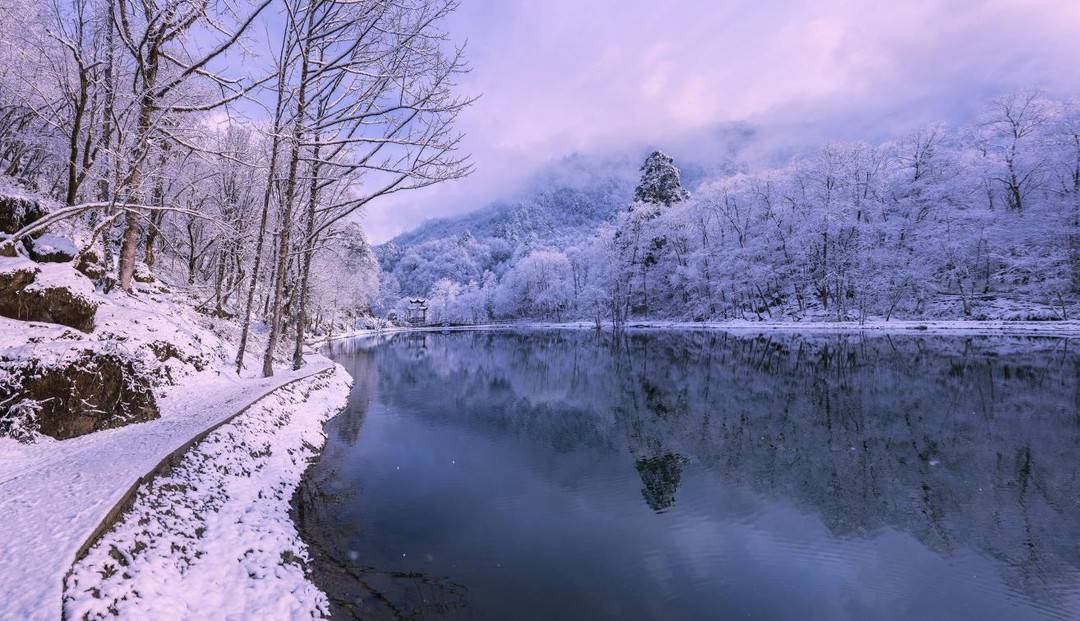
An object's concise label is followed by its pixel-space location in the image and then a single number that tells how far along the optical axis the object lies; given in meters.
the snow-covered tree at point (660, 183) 80.69
